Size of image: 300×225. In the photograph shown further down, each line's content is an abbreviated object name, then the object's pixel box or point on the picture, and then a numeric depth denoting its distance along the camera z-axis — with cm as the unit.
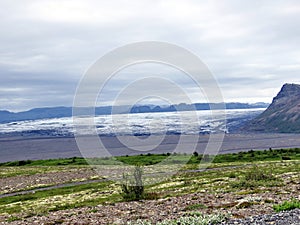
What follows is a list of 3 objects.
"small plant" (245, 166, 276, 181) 3972
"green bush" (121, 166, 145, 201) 3503
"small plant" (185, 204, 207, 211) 2614
